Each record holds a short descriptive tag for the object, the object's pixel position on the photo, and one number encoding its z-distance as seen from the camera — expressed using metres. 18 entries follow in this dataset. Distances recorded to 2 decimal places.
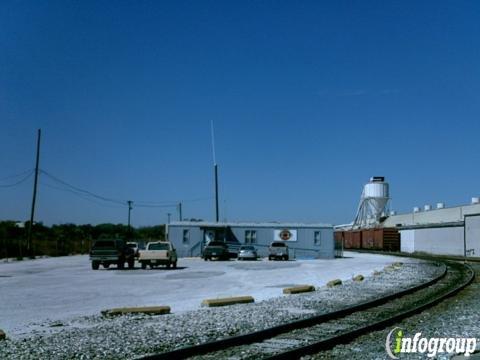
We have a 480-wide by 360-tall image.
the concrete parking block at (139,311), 15.20
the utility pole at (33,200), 56.75
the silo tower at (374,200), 105.06
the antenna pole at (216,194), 73.06
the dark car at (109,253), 36.91
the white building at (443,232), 59.60
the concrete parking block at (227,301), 17.23
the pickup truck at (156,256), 37.16
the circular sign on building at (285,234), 57.78
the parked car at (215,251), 49.09
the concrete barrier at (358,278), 27.77
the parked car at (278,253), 50.53
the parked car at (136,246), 49.21
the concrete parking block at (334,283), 24.71
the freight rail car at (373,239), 77.75
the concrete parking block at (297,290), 21.37
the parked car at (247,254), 50.25
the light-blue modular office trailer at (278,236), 56.66
